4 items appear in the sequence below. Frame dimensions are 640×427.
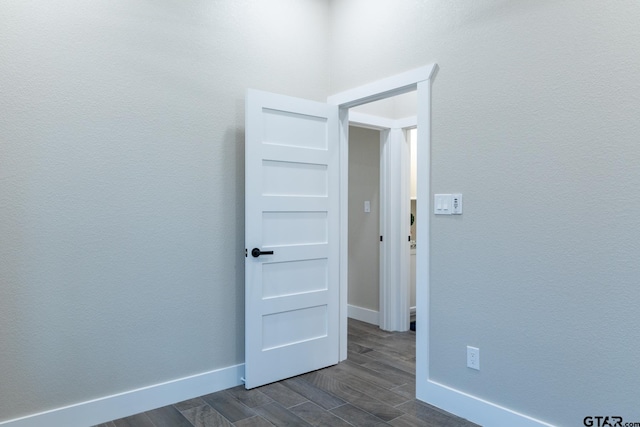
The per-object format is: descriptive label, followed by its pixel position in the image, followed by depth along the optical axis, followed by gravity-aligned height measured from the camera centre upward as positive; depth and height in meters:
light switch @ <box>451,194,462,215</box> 2.45 +0.06
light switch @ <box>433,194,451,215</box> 2.50 +0.06
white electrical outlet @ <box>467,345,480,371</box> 2.37 -0.82
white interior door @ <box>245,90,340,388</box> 2.80 -0.16
